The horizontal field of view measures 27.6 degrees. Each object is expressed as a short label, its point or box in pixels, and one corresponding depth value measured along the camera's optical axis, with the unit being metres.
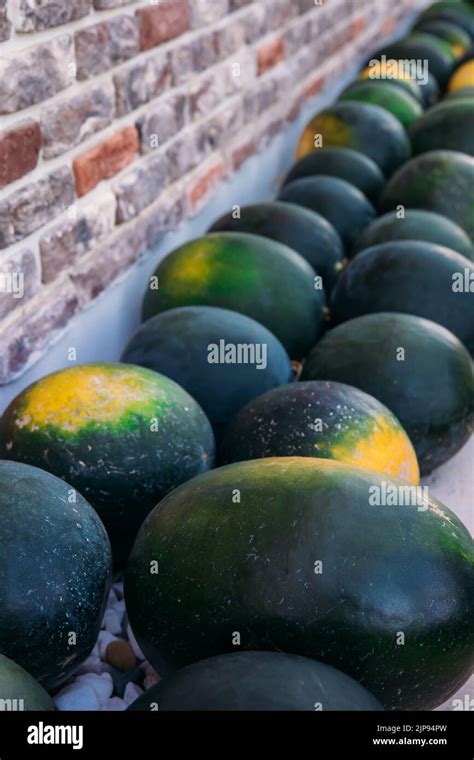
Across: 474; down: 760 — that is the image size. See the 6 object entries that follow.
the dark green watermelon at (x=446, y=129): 3.57
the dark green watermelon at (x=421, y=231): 2.77
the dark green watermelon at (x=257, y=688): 1.21
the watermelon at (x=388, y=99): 4.07
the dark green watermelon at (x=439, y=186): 3.06
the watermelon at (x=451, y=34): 5.42
